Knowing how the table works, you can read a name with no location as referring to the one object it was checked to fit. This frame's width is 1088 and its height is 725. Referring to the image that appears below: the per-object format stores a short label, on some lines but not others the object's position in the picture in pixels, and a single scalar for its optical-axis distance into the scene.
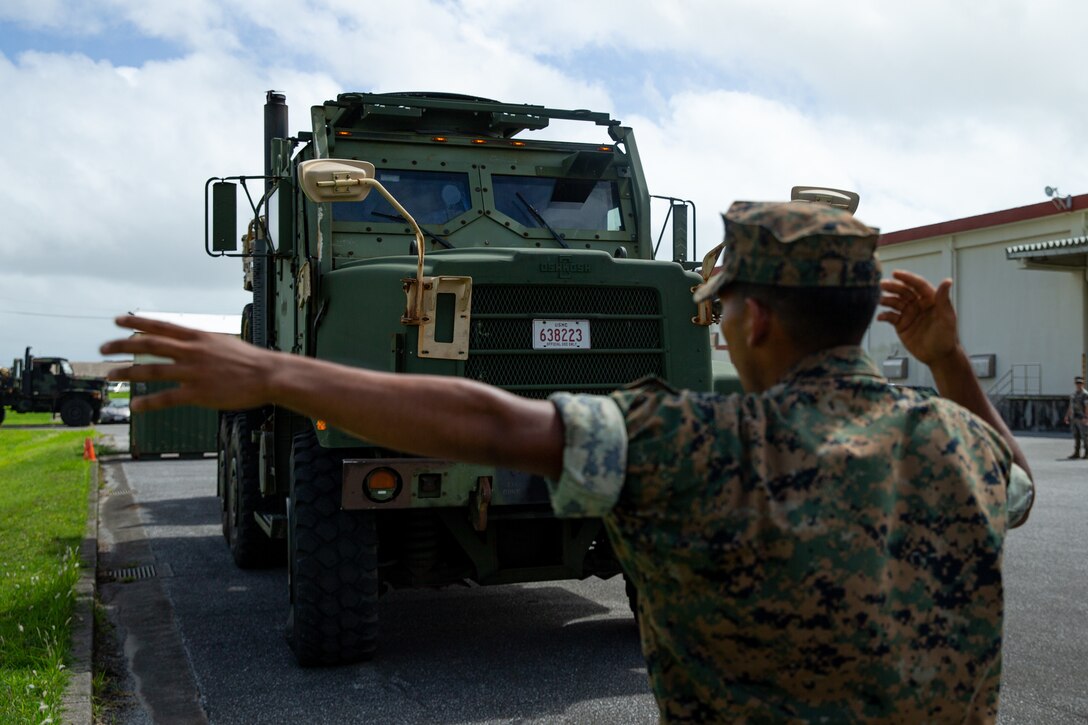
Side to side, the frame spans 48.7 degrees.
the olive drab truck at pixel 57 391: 44.58
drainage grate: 9.00
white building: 34.94
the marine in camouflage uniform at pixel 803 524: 1.70
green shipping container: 22.12
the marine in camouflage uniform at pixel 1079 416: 20.91
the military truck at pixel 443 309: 5.84
